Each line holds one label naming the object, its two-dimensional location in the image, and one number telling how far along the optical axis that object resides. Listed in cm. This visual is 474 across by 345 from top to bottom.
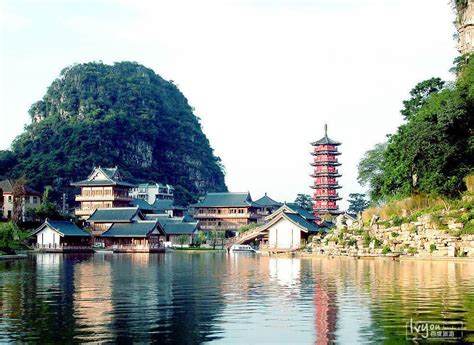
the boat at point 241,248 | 7244
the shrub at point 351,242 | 4769
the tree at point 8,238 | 5284
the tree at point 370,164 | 7588
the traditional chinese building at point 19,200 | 7831
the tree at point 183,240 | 8562
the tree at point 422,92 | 5328
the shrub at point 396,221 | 4358
